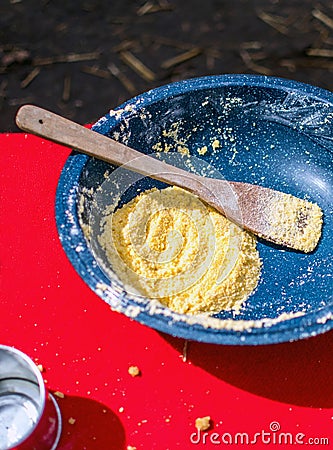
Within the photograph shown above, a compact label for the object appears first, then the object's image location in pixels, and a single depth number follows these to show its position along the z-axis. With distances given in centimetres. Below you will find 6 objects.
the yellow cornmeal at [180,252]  87
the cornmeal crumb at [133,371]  84
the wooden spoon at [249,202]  92
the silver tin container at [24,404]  73
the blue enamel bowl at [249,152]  87
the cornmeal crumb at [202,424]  80
